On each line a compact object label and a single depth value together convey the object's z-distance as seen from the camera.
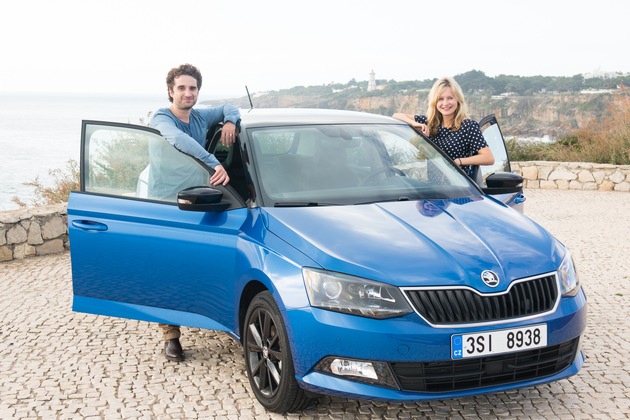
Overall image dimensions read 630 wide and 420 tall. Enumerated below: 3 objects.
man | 5.16
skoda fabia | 3.81
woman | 6.58
